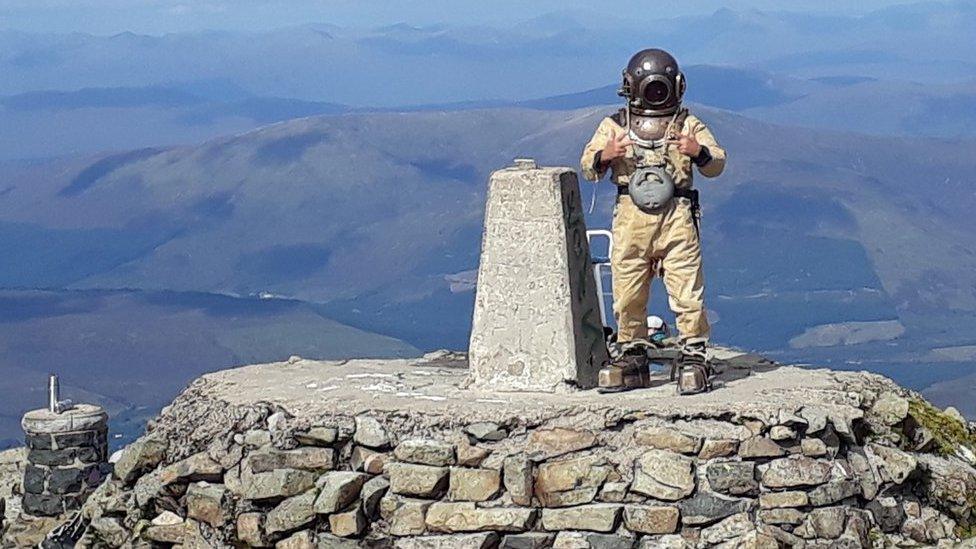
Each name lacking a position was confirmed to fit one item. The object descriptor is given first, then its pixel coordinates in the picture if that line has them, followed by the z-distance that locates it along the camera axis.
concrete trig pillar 12.84
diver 13.35
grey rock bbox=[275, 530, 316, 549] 11.91
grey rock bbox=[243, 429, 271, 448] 12.32
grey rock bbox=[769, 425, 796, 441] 11.73
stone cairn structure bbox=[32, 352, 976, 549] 11.58
